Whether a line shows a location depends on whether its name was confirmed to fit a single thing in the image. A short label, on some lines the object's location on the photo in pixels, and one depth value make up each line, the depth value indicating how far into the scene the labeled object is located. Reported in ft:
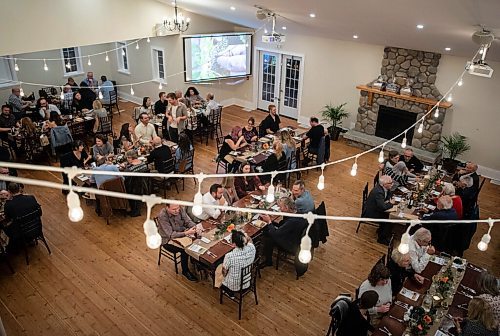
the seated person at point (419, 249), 18.57
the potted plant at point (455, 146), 33.37
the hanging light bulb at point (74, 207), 9.88
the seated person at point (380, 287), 16.42
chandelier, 38.04
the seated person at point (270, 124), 34.12
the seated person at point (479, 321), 14.42
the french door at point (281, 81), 42.99
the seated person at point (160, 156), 27.61
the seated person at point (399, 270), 18.19
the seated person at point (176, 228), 20.85
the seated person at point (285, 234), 20.93
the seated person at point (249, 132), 32.07
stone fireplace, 34.27
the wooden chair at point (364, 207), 25.35
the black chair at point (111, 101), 44.09
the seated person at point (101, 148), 28.71
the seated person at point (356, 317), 15.58
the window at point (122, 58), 47.84
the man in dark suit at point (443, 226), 21.77
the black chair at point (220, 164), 31.53
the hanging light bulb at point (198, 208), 13.24
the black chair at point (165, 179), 28.02
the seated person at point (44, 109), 36.01
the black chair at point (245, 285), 18.75
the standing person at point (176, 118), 35.06
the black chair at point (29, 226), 21.65
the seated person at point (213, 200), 21.89
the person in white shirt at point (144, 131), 30.67
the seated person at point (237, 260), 18.34
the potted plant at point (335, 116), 39.32
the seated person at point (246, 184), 25.33
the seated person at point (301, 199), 22.65
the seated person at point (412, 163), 27.84
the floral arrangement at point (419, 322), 15.16
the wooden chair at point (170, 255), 21.59
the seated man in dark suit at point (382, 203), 23.88
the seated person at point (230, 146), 30.63
